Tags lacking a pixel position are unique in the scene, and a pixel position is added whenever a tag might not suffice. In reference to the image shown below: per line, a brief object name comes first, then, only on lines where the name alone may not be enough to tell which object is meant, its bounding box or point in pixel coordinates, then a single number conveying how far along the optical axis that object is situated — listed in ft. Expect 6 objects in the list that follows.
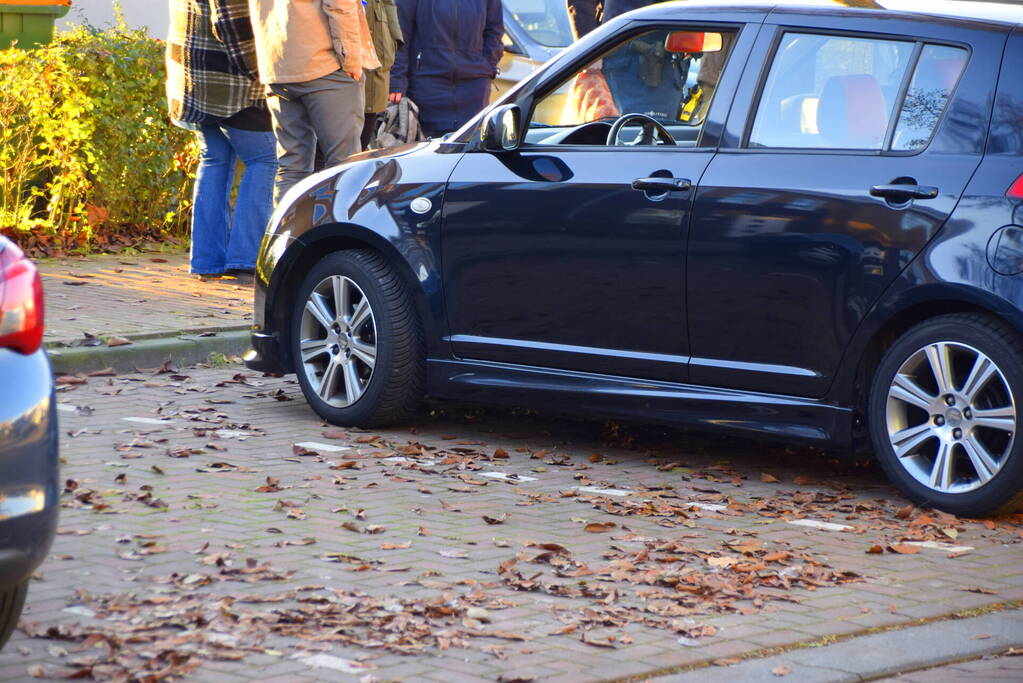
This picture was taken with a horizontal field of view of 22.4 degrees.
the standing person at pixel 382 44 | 51.26
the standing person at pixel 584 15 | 59.31
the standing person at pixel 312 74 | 45.76
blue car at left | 18.26
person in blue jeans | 48.24
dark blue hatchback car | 28.67
